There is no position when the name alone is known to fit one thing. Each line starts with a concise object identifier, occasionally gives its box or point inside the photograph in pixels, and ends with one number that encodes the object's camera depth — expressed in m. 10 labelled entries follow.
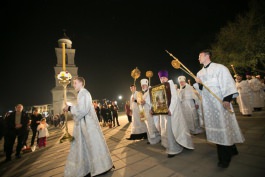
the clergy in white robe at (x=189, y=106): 6.06
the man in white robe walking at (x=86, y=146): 3.24
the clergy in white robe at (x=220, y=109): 2.95
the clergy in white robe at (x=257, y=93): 9.65
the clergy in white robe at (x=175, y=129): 3.90
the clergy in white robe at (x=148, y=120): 5.32
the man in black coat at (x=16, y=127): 6.15
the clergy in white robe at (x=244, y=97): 8.19
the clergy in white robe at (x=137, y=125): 6.25
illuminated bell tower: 30.05
